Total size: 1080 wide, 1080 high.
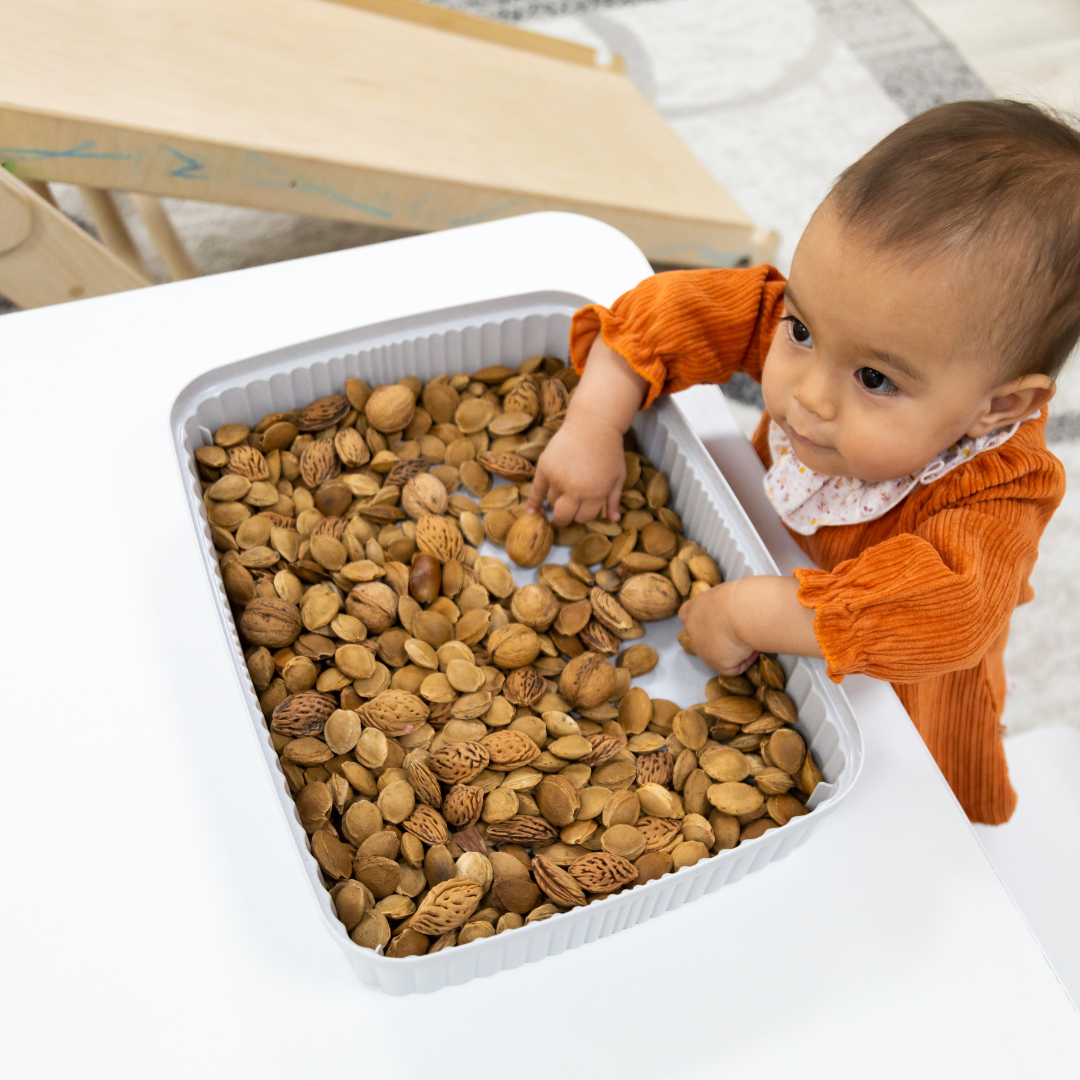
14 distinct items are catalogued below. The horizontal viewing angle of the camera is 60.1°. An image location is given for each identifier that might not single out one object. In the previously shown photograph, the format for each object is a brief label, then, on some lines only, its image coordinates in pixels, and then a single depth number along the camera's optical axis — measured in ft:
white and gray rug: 5.62
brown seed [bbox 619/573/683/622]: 2.31
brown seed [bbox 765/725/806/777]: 2.02
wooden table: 3.50
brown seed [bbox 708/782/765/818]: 1.98
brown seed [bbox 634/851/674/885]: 1.89
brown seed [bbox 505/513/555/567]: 2.43
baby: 1.70
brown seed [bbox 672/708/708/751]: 2.12
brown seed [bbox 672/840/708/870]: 1.90
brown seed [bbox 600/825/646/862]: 1.92
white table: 1.68
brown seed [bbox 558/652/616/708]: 2.17
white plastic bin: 1.66
